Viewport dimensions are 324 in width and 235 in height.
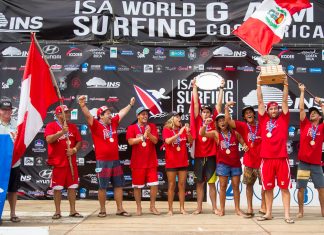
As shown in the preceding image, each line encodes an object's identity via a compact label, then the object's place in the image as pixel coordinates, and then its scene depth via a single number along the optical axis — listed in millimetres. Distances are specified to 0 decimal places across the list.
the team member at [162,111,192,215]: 7613
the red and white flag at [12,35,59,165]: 6590
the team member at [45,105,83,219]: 7070
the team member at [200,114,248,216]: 7402
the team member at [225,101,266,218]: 7434
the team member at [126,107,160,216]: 7559
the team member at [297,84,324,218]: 7363
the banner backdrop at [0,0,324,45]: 9484
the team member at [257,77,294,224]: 6773
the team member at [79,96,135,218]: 7324
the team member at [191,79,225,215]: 7590
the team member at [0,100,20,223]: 6840
